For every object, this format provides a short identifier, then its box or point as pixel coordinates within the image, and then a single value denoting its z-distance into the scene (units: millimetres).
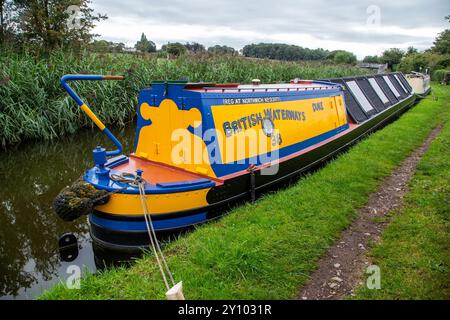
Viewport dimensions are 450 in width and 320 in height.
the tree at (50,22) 11797
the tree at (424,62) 36791
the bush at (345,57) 34744
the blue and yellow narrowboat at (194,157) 4109
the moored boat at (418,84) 19016
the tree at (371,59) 45012
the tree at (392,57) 44125
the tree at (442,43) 45462
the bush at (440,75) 31023
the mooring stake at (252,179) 4883
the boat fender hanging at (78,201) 3865
